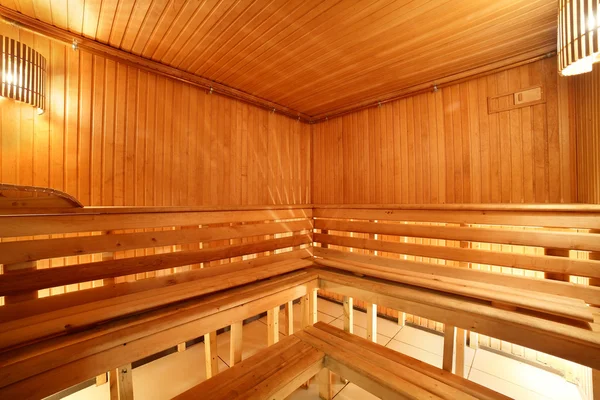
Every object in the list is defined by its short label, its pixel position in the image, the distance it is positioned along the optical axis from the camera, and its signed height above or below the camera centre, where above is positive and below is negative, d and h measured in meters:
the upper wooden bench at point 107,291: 1.30 -0.68
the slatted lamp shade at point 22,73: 1.84 +1.06
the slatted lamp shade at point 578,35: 1.31 +0.94
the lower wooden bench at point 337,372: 1.51 -1.16
